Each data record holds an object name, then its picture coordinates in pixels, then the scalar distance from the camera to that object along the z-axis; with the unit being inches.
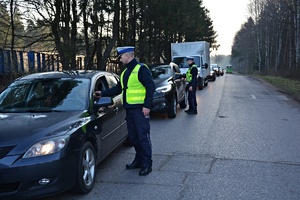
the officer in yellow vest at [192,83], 402.6
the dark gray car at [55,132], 132.3
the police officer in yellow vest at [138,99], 182.5
